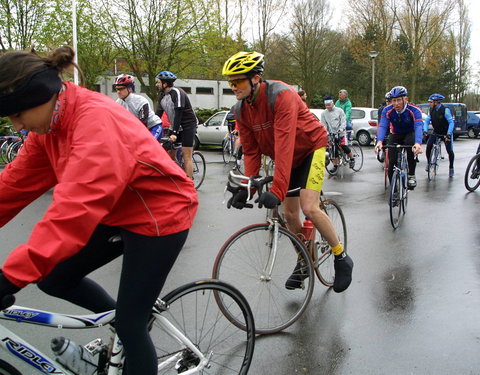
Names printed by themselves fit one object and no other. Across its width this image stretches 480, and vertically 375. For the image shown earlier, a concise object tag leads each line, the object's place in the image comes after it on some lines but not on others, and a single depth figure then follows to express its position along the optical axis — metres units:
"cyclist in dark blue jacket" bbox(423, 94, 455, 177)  11.88
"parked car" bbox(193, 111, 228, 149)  19.41
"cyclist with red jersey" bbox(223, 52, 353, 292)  3.65
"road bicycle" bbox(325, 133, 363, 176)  12.62
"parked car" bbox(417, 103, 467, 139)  27.39
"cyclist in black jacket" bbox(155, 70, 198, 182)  8.62
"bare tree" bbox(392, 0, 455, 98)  39.94
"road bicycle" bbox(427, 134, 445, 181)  12.05
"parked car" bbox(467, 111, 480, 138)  29.61
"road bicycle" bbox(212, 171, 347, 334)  3.71
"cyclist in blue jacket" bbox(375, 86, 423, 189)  7.25
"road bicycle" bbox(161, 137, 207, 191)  9.59
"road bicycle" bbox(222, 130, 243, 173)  15.39
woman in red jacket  1.85
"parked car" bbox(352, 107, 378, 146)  22.22
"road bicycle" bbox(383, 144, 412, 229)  6.99
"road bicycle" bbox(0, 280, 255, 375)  2.20
